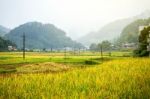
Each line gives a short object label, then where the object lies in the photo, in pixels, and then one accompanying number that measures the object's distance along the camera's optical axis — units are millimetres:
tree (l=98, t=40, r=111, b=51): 109375
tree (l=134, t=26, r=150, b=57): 42541
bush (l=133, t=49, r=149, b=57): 41956
